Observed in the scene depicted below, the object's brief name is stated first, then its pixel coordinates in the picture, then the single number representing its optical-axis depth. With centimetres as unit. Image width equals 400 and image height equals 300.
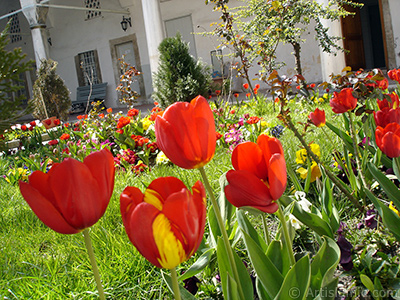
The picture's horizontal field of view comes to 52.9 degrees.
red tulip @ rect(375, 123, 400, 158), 94
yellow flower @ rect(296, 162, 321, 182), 138
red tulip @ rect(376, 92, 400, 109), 140
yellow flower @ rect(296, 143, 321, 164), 163
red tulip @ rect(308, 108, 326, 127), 152
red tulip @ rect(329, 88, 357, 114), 131
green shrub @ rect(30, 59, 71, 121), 830
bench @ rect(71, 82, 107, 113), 1316
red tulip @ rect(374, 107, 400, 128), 108
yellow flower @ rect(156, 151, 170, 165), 304
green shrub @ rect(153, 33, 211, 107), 674
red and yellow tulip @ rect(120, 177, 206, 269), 44
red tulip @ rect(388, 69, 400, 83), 198
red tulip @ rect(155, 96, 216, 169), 52
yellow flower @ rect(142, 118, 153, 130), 413
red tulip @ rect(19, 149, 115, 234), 48
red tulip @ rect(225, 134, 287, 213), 54
